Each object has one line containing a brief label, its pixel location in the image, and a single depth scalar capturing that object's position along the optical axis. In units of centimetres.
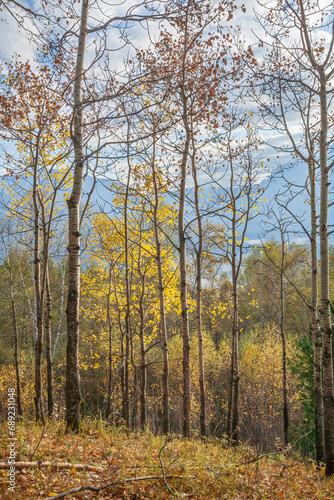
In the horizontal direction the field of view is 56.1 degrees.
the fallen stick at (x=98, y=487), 259
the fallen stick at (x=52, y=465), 294
